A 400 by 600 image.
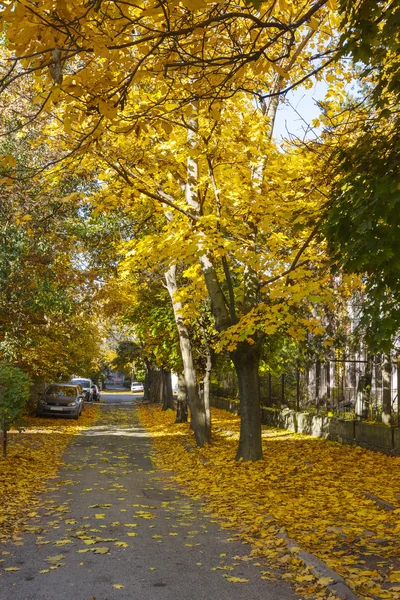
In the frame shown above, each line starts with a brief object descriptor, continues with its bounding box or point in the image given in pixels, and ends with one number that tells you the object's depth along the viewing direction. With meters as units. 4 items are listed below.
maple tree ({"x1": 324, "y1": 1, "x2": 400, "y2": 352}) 5.82
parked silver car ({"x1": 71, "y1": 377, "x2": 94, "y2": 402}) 54.41
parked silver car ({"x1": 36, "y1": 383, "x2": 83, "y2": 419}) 31.55
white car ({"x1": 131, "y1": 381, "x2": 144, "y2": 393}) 99.06
